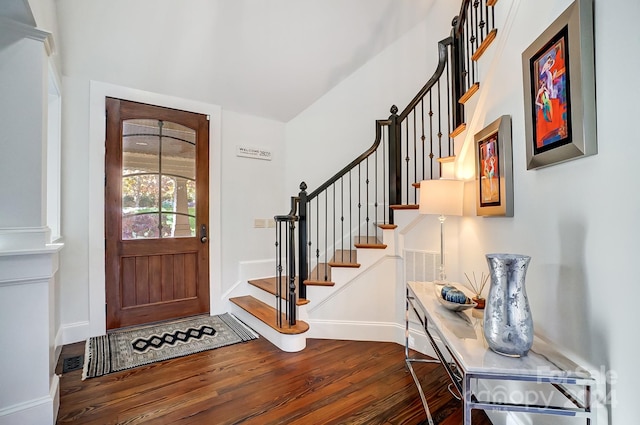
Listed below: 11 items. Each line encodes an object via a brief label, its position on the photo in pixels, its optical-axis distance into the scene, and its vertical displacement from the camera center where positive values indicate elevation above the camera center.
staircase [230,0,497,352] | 2.56 -0.01
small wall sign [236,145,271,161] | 3.77 +0.84
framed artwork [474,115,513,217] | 1.55 +0.26
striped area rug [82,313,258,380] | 2.41 -1.19
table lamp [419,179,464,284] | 1.99 +0.12
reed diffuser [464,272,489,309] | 1.72 -0.49
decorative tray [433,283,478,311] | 1.57 -0.49
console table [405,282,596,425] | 0.98 -0.54
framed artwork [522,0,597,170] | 0.99 +0.47
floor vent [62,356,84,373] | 2.31 -1.20
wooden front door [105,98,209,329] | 3.03 +0.04
